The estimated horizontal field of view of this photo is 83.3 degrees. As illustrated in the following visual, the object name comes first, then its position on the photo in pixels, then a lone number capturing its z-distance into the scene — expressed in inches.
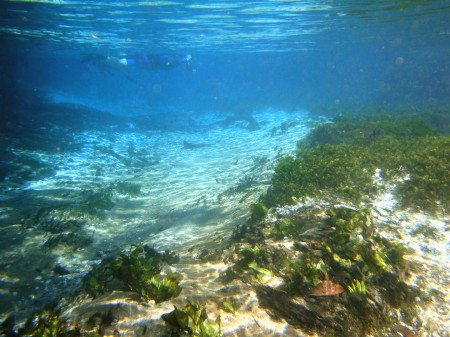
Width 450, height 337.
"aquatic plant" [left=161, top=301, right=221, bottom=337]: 119.8
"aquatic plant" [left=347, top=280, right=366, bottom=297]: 152.9
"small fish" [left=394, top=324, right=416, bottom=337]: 144.8
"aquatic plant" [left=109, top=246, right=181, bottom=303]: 155.2
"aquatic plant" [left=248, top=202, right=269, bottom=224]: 277.1
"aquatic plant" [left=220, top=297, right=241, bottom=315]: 148.4
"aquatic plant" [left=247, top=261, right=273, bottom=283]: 170.2
